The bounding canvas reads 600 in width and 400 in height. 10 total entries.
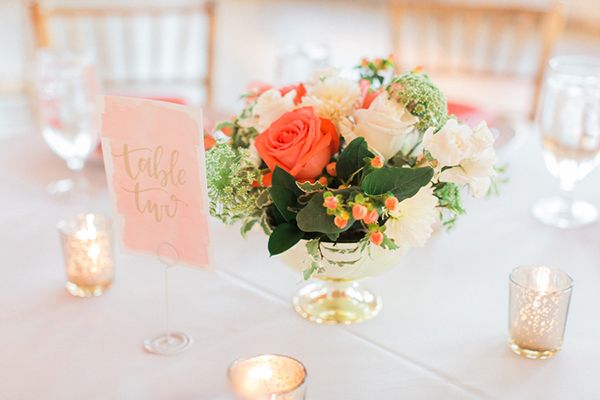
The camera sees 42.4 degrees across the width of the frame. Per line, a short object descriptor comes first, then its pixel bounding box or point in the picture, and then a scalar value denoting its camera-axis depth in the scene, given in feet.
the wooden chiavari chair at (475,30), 6.58
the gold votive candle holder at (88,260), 3.29
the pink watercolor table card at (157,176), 2.64
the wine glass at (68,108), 4.26
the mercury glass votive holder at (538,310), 2.83
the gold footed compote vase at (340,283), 2.85
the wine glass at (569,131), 3.95
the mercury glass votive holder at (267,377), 2.24
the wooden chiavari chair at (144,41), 6.70
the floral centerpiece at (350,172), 2.63
